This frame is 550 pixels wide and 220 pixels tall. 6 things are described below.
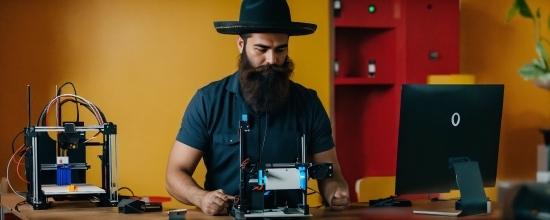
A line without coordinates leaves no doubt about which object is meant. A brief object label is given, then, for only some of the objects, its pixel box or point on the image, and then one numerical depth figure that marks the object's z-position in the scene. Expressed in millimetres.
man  3104
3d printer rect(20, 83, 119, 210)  2953
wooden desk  2739
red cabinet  5234
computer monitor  2684
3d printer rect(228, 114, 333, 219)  2596
